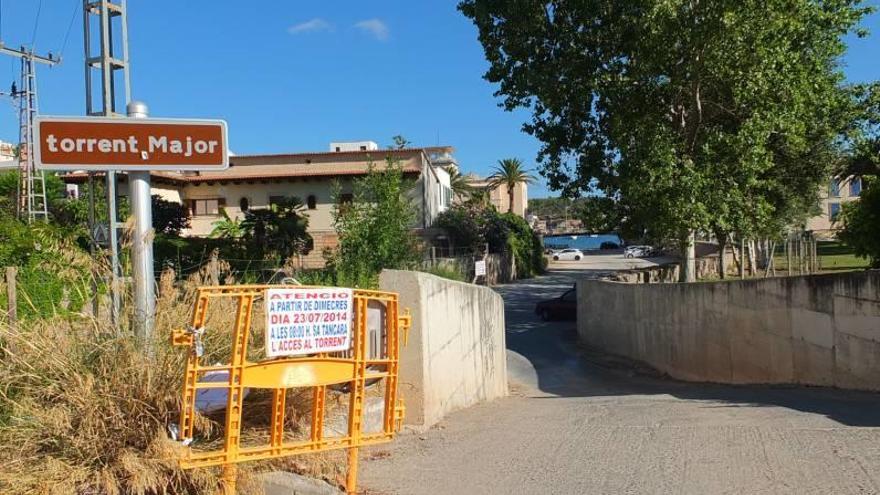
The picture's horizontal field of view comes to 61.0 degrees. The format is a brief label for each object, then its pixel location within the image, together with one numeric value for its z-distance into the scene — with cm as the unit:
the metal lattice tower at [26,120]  3222
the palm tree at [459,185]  6875
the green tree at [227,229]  3468
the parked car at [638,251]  7681
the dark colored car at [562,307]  2719
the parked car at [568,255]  7650
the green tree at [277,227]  3006
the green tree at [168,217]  3750
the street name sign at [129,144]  495
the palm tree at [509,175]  7906
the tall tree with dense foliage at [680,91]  1656
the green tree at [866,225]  1397
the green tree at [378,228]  1655
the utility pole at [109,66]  514
